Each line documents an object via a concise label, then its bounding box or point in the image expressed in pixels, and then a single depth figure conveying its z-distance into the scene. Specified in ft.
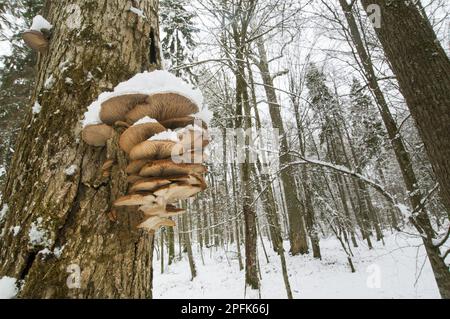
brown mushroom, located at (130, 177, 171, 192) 3.19
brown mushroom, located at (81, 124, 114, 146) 3.50
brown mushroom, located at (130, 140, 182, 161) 3.35
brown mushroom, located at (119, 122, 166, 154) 3.38
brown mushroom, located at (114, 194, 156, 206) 3.10
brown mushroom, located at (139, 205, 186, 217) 3.35
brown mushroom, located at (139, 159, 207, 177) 3.33
